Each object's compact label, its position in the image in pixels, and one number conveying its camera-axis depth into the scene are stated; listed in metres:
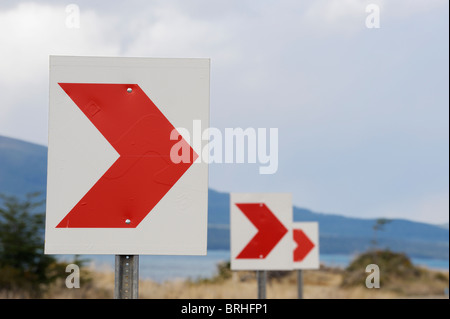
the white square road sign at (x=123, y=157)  4.08
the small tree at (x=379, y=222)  48.00
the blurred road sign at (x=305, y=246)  16.00
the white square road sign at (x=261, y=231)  10.30
